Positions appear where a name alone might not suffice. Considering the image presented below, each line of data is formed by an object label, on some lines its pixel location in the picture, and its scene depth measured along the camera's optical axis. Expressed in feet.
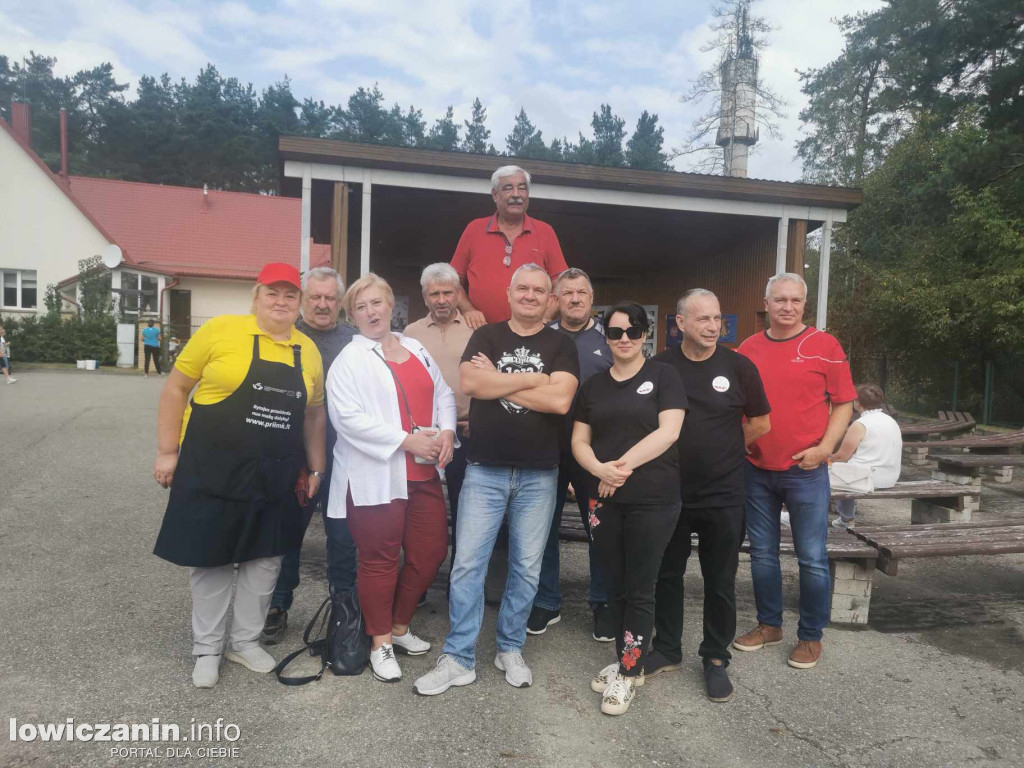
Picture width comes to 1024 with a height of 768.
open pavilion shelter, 25.02
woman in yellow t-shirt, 9.60
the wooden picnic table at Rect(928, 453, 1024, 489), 22.06
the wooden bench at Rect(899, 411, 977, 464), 32.05
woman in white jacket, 9.99
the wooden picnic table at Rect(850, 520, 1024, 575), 12.65
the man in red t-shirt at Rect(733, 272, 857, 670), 10.91
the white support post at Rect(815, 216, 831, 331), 29.45
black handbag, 10.32
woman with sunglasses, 9.62
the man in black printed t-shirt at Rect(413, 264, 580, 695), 10.06
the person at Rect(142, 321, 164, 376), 62.95
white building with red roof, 78.69
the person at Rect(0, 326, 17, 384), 50.57
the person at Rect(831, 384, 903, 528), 19.24
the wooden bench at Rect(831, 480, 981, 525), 19.02
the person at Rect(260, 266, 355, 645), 11.16
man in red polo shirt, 13.16
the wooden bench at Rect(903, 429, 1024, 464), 26.37
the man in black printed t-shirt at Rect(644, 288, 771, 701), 10.11
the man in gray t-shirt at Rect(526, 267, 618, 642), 11.76
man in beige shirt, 11.71
